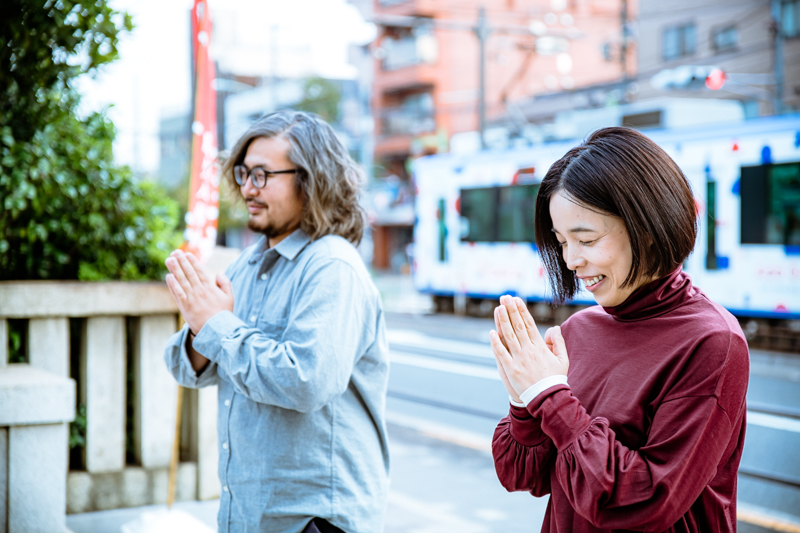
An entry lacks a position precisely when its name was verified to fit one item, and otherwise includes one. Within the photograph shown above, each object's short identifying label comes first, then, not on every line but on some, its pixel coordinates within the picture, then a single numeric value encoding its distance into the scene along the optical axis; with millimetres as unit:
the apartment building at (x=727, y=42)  23078
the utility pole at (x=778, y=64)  18527
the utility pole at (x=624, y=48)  19719
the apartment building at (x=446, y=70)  35062
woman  1289
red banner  3480
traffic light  15484
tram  9945
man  1876
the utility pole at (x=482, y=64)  17969
